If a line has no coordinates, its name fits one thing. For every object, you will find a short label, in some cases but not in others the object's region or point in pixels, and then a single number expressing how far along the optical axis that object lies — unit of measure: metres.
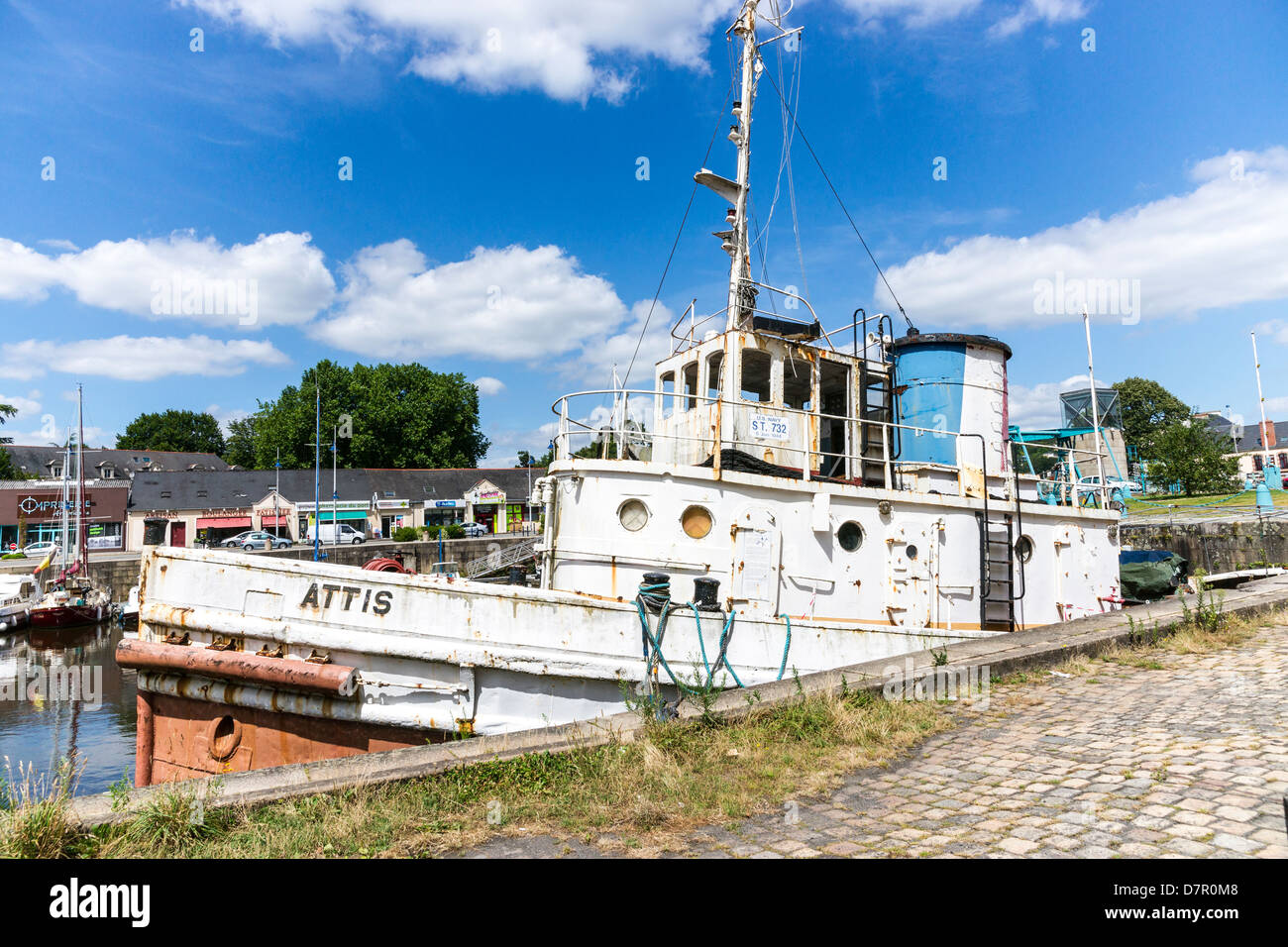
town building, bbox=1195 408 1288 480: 61.62
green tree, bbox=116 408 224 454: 78.75
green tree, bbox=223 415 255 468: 72.12
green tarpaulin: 12.29
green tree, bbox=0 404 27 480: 53.69
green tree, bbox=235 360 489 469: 56.03
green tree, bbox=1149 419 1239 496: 34.94
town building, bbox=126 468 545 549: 43.16
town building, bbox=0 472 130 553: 40.84
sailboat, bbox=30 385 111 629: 24.22
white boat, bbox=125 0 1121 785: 6.71
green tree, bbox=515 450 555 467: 59.66
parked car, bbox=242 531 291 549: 36.81
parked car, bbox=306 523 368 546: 39.28
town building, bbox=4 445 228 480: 54.83
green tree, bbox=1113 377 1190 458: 57.81
